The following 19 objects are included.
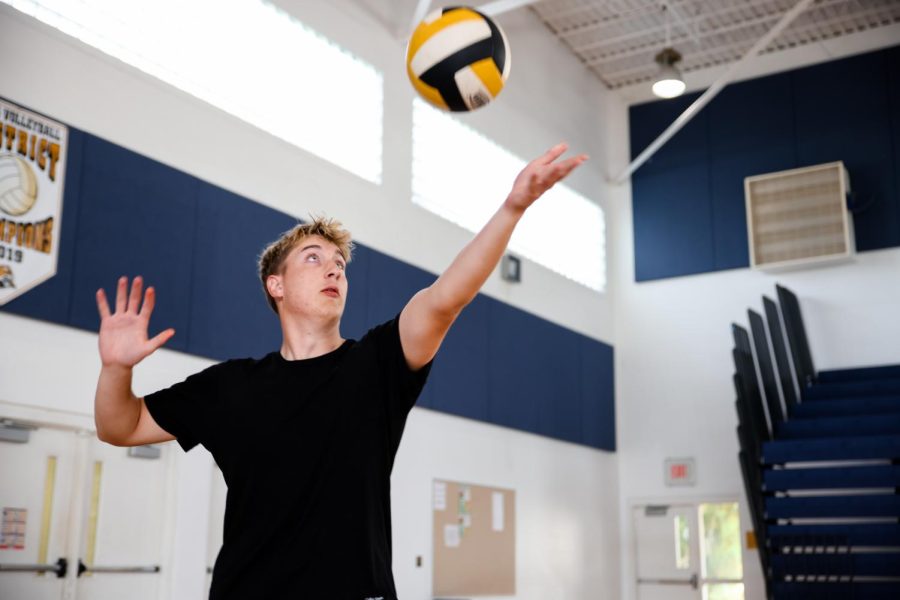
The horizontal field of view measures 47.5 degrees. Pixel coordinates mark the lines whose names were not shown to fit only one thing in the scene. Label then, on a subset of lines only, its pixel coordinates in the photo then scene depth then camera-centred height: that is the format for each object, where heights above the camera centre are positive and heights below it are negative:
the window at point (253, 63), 7.14 +3.62
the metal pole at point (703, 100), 10.55 +5.20
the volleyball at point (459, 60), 4.18 +1.93
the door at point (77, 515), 6.16 +0.13
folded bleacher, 9.60 +0.69
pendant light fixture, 10.77 +4.81
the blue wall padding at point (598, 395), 12.70 +1.78
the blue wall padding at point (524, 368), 11.03 +1.90
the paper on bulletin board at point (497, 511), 10.63 +0.28
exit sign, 12.64 +0.83
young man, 2.34 +0.30
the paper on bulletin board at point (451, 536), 9.86 +0.03
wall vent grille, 11.93 +3.76
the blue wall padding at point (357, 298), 9.01 +2.07
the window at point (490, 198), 10.36 +3.75
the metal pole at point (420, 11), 9.65 +4.89
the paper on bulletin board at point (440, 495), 9.84 +0.41
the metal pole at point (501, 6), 9.95 +5.07
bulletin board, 9.81 -0.01
